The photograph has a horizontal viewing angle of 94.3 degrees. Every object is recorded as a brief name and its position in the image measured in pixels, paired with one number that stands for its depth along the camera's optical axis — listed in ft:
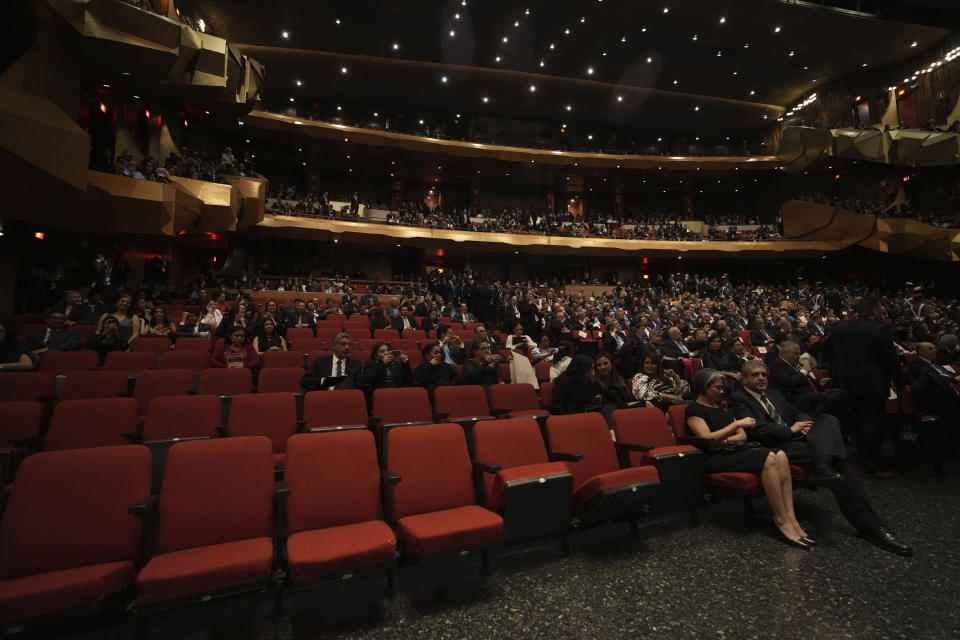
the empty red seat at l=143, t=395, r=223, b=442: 8.61
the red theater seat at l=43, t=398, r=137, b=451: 8.09
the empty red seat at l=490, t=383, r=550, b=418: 11.86
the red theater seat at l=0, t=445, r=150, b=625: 4.75
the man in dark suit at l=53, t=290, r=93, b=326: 18.88
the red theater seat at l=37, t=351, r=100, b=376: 12.62
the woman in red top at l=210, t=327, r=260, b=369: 13.57
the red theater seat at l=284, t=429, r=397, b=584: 5.43
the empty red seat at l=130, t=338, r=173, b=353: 15.57
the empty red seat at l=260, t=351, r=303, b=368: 14.41
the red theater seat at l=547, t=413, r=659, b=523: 7.22
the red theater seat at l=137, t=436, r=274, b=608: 4.95
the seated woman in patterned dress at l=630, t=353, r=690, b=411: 11.84
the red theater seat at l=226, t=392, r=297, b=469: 8.90
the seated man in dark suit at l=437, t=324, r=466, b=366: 16.57
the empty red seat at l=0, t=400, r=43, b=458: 8.24
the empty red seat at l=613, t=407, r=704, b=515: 8.13
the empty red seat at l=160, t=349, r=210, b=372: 13.66
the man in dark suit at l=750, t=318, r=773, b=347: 22.02
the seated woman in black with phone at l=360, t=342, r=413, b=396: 11.76
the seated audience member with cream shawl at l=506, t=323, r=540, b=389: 14.71
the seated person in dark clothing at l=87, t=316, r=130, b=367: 14.89
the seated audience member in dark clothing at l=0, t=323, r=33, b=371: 11.77
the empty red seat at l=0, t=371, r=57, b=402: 10.34
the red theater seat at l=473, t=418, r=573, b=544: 6.82
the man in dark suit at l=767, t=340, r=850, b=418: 10.67
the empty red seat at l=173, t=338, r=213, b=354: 15.92
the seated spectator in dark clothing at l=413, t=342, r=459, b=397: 12.63
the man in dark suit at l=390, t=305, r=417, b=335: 24.48
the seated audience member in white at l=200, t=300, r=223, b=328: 20.75
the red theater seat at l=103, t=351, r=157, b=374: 13.19
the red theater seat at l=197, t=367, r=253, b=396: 11.48
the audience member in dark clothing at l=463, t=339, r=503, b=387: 13.19
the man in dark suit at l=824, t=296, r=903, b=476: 10.62
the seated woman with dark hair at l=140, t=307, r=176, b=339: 17.82
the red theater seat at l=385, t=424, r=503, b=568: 6.04
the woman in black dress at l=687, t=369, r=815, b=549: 7.95
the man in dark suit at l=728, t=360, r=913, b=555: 7.80
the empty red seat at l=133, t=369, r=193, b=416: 11.05
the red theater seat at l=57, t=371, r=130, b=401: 10.64
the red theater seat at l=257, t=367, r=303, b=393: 11.96
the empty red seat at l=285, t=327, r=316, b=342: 19.61
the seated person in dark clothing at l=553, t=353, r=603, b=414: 11.30
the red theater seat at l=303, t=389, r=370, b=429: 9.66
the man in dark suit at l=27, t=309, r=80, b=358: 14.61
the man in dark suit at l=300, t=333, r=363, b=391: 11.99
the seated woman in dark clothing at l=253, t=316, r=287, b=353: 16.06
